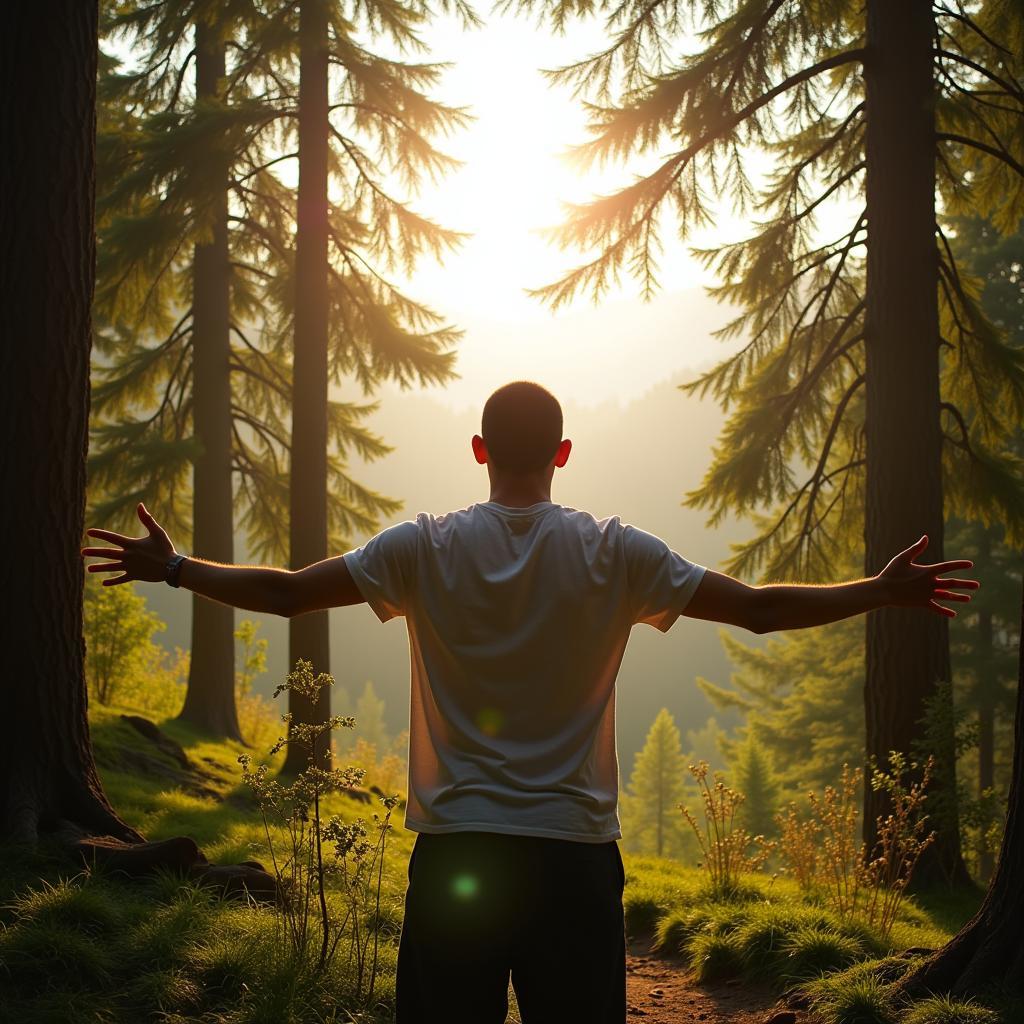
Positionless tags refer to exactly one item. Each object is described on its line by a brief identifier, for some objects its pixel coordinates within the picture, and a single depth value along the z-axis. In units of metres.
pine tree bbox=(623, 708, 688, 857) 43.38
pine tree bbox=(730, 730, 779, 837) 26.88
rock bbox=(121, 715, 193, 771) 9.42
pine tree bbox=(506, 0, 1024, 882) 7.96
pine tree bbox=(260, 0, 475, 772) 11.38
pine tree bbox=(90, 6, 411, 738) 10.80
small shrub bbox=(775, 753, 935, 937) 5.59
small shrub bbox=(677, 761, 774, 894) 6.37
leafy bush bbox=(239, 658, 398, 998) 3.78
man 2.06
